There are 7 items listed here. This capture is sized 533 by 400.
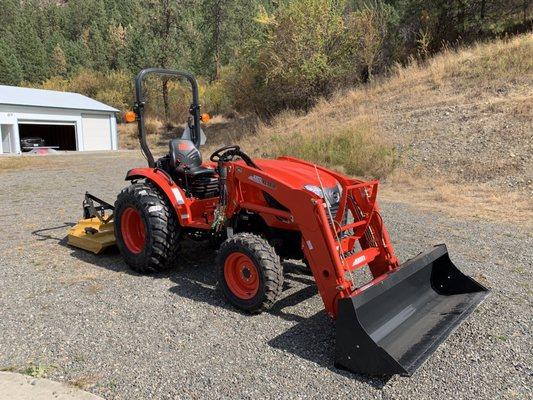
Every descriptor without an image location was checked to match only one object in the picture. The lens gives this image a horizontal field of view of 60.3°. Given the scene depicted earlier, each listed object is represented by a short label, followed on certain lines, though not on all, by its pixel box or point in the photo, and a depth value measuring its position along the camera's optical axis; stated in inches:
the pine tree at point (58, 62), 2289.6
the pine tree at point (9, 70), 1966.0
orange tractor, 125.4
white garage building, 1023.0
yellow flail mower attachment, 217.2
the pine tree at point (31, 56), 2196.1
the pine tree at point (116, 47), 2228.1
